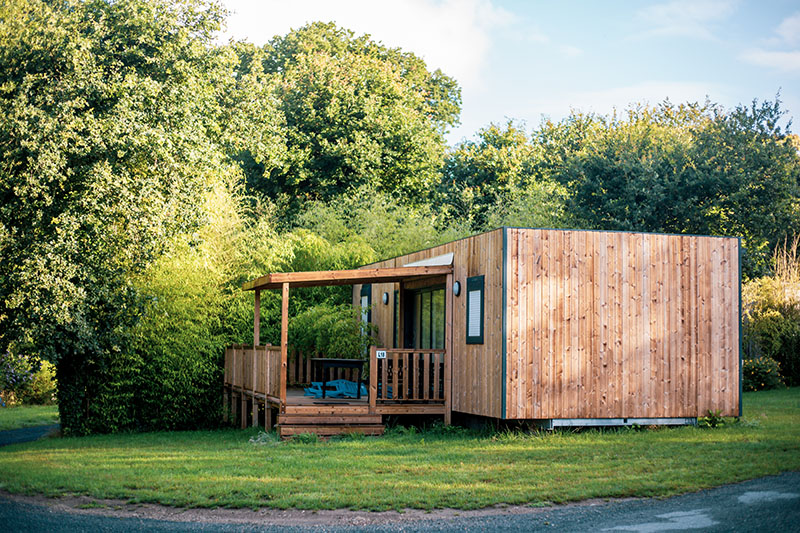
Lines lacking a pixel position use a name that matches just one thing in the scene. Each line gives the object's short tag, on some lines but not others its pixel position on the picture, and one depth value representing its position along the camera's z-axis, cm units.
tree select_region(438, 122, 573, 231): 2970
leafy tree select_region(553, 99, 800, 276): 2283
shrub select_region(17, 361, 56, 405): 2114
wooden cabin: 1102
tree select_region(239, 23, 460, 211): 2681
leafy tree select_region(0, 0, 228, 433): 1266
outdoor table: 1253
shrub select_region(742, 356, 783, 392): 1903
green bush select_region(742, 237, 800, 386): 1962
